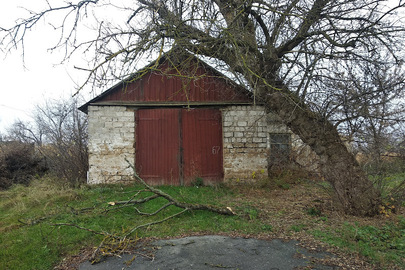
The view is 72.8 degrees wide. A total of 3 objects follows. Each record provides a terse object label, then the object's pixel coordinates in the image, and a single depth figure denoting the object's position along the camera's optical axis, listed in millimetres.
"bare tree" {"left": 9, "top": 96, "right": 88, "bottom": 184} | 10227
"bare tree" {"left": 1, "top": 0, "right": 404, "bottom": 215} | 5648
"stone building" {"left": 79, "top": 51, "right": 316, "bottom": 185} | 9430
